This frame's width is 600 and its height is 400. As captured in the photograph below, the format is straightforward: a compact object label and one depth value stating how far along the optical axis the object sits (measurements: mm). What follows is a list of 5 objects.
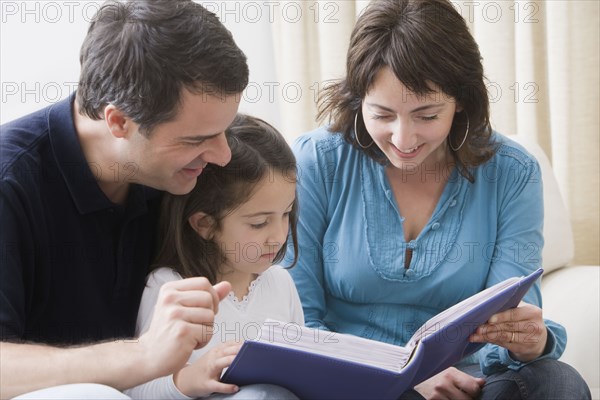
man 2556
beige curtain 3498
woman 2813
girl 2727
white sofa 2991
